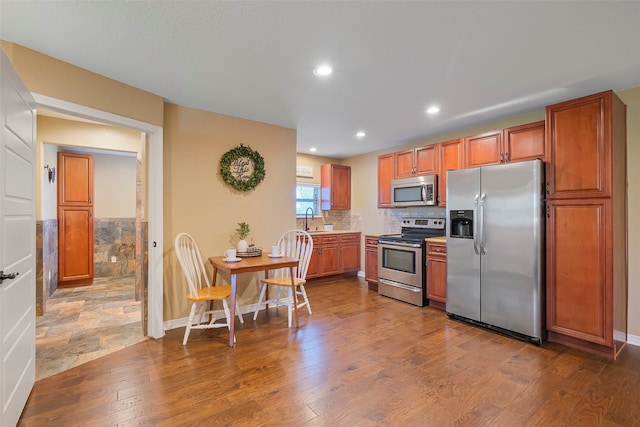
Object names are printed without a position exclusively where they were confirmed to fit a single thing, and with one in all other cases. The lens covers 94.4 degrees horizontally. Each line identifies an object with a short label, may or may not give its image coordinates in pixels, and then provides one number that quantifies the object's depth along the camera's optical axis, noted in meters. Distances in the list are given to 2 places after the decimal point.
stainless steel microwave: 4.34
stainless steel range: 4.07
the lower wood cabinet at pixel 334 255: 5.30
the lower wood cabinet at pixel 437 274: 3.83
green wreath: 3.62
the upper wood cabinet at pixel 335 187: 5.91
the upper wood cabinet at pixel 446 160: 4.00
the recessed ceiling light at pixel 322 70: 2.44
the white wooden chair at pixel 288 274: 3.43
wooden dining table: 2.84
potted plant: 3.45
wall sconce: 4.32
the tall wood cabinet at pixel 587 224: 2.64
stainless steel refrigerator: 2.92
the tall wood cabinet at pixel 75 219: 4.93
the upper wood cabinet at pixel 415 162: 4.38
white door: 1.58
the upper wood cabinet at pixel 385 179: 5.04
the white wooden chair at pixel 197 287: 2.93
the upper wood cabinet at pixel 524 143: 3.21
